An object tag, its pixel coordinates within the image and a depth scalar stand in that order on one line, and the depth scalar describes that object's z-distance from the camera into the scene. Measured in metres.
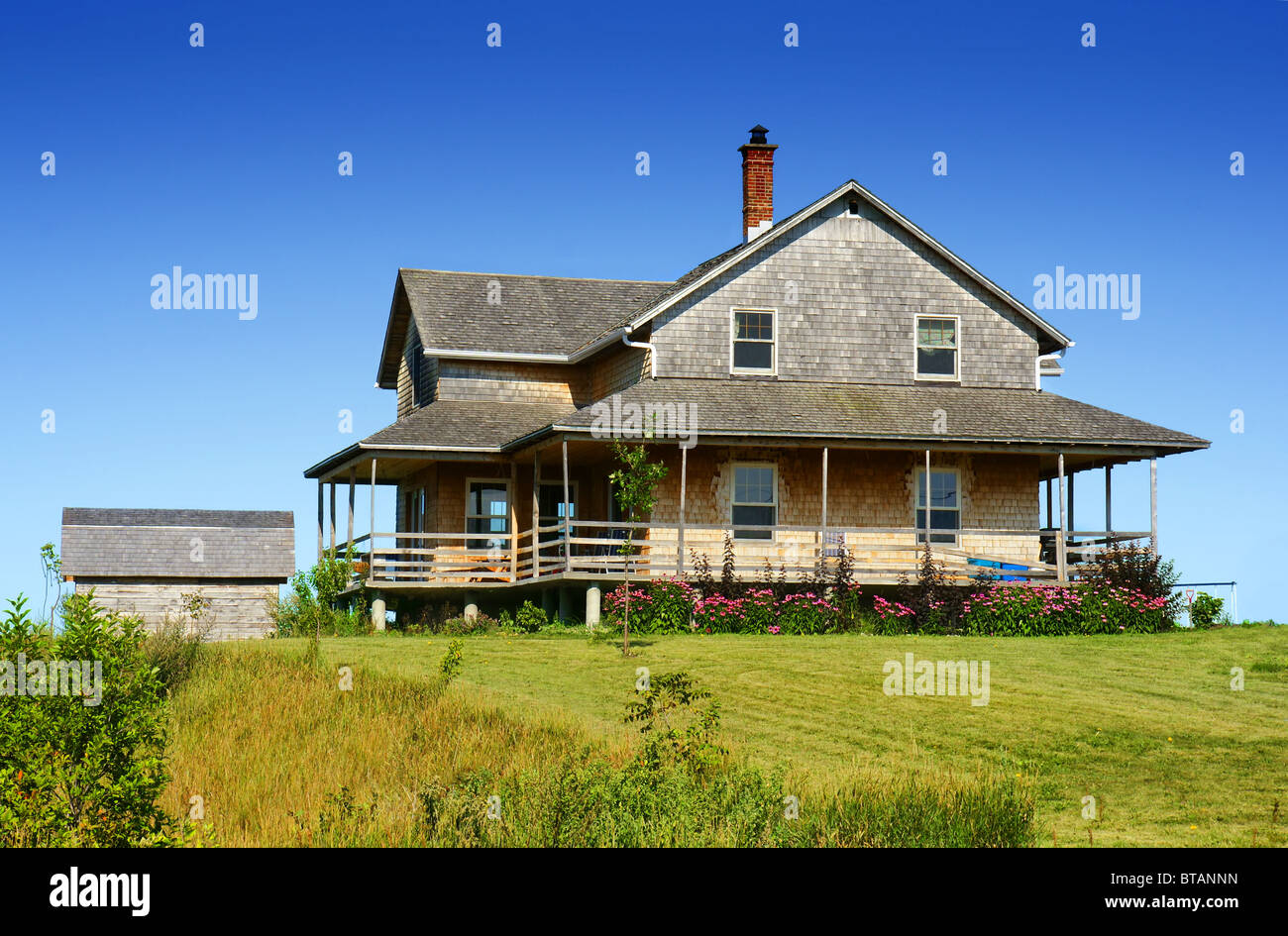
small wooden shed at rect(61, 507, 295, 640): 49.81
